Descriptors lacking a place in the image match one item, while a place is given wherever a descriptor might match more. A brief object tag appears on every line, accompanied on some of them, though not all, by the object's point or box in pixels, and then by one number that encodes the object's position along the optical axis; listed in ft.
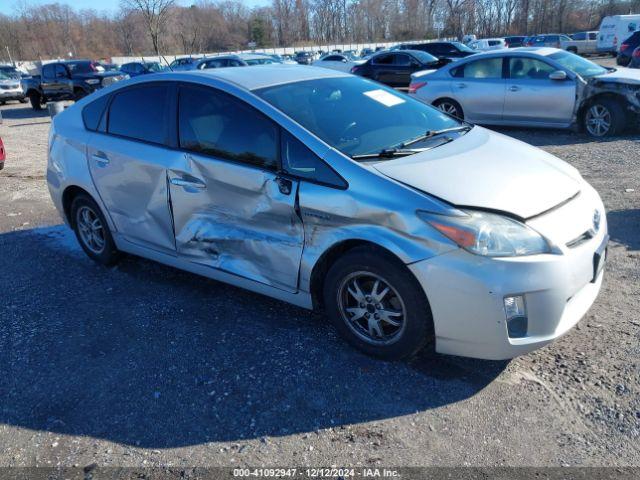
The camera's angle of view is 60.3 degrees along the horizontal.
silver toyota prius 9.32
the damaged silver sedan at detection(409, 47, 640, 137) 30.09
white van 101.04
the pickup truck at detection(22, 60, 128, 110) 65.87
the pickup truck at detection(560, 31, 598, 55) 120.98
